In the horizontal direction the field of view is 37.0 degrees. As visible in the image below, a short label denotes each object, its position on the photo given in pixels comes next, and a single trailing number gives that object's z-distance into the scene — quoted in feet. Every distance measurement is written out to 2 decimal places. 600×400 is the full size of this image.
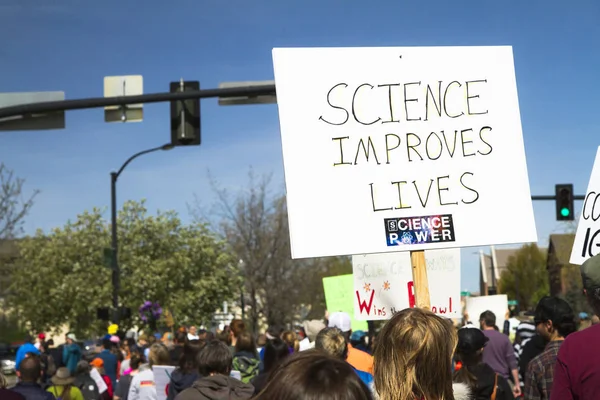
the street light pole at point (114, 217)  93.61
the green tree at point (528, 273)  319.88
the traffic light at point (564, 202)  77.97
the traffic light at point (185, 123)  46.34
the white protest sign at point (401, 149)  17.30
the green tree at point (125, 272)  183.21
